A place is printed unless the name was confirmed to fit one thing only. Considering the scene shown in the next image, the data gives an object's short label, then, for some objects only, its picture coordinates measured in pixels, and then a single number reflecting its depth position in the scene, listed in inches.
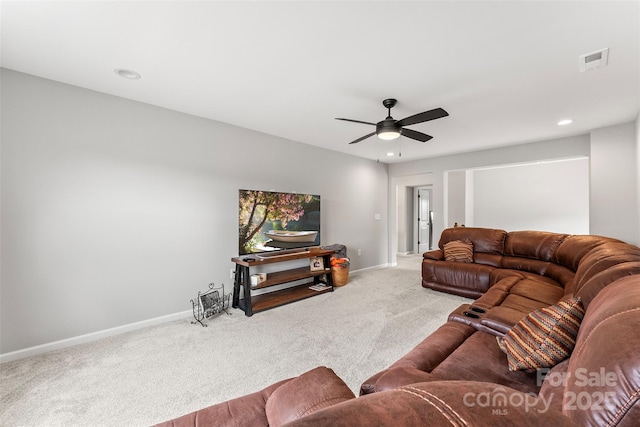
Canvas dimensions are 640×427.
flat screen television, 141.2
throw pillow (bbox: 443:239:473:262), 164.2
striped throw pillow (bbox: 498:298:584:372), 45.9
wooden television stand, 130.6
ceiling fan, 99.5
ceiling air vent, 79.1
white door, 340.5
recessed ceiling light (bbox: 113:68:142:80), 90.1
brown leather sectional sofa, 16.9
